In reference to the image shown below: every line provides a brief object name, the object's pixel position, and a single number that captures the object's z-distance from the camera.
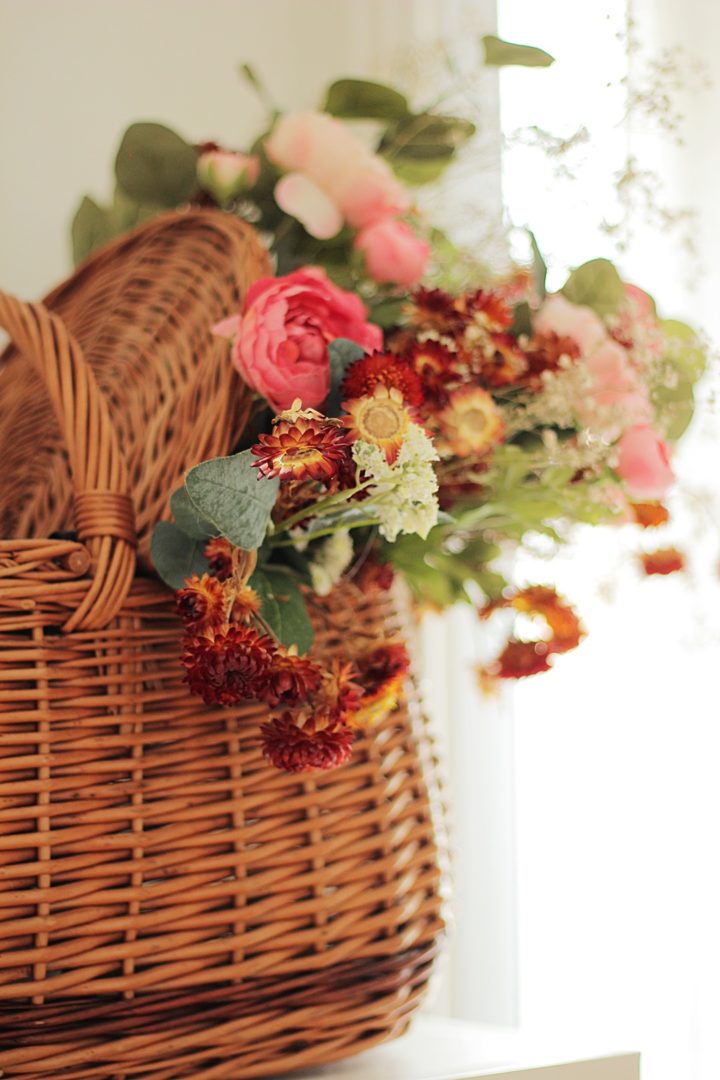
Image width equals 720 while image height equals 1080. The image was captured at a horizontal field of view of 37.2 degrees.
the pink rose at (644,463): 0.68
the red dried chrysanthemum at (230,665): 0.48
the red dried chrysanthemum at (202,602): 0.50
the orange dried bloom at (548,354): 0.69
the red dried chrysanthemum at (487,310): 0.68
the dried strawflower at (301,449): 0.43
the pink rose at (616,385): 0.69
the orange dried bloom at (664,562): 0.74
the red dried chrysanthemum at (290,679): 0.50
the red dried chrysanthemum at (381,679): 0.60
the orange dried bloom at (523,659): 0.76
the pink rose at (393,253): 0.76
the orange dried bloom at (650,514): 0.73
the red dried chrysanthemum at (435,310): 0.68
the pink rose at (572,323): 0.71
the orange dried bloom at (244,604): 0.51
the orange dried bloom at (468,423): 0.64
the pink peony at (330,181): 0.78
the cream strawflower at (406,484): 0.47
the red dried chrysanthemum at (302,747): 0.51
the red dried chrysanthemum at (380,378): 0.53
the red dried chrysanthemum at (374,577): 0.71
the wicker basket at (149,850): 0.53
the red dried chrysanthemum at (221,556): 0.53
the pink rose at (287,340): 0.57
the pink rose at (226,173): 0.83
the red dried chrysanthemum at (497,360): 0.68
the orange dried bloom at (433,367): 0.62
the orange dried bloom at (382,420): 0.48
